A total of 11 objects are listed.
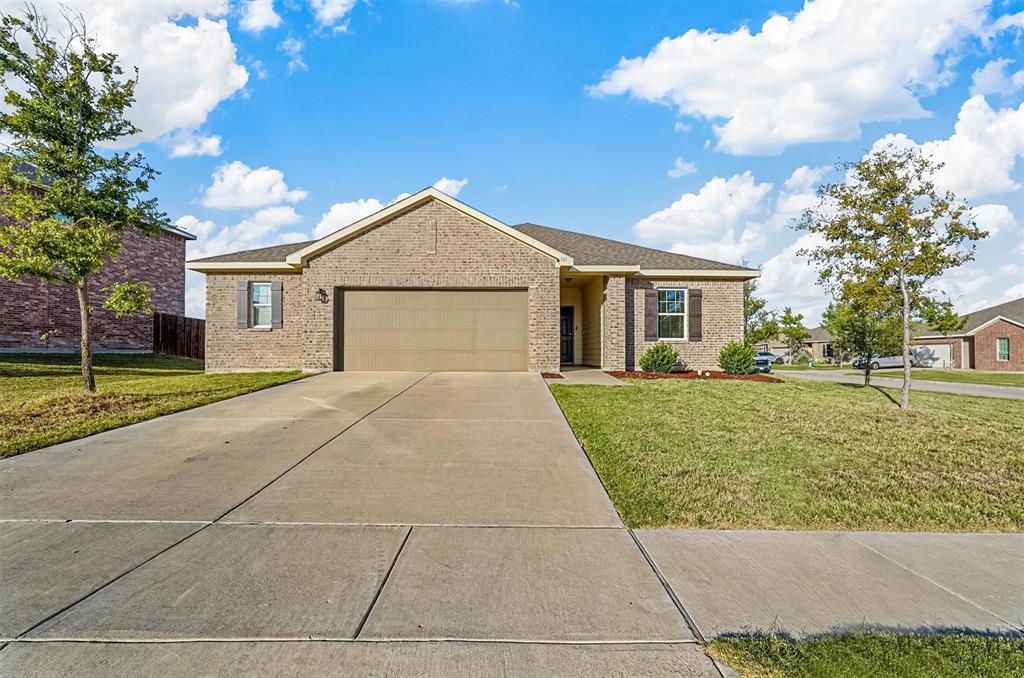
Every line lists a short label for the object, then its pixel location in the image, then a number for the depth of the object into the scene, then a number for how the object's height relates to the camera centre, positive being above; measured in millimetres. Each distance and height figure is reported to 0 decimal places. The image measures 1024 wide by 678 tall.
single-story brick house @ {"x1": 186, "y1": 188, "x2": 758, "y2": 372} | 14562 +1437
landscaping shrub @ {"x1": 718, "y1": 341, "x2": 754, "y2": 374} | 15289 -401
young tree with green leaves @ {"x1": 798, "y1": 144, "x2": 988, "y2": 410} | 10531 +2280
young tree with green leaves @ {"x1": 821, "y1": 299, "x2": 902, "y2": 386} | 16250 +398
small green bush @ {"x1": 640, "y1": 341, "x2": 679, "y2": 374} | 15219 -408
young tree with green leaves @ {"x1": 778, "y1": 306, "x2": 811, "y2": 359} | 47438 +1657
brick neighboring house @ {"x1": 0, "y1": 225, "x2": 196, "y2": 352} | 18328 +1535
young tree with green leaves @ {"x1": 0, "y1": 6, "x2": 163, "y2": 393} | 9523 +3300
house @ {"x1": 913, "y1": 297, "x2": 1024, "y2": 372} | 34125 +269
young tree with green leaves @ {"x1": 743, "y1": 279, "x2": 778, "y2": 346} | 42250 +2180
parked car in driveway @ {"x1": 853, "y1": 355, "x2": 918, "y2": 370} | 42000 -1397
